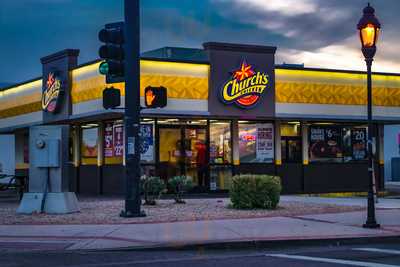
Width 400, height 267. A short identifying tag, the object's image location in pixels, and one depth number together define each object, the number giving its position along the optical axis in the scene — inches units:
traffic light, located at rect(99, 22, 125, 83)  593.0
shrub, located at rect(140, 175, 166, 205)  716.0
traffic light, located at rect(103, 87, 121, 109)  588.4
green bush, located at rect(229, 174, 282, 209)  679.1
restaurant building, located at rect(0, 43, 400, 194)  933.8
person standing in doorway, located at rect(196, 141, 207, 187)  971.3
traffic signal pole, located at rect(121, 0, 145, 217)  597.0
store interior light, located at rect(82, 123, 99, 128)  1018.1
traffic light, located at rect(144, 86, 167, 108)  592.4
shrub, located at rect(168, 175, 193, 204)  732.7
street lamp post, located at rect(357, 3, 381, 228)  544.3
